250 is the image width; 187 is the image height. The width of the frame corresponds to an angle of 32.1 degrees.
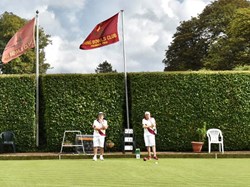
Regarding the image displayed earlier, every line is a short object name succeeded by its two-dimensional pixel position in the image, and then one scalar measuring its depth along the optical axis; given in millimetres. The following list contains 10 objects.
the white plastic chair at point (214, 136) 14747
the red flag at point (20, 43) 15281
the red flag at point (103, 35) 15219
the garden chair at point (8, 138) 14719
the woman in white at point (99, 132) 13141
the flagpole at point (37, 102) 15254
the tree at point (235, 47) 34625
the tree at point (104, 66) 78788
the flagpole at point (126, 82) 15270
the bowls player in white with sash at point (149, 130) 12688
